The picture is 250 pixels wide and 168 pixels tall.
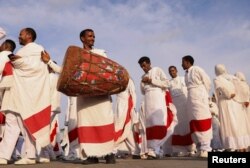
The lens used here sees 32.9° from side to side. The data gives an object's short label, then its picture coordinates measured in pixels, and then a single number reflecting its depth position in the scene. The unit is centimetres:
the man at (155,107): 843
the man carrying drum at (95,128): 562
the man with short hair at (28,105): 601
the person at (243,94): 854
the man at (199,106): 852
